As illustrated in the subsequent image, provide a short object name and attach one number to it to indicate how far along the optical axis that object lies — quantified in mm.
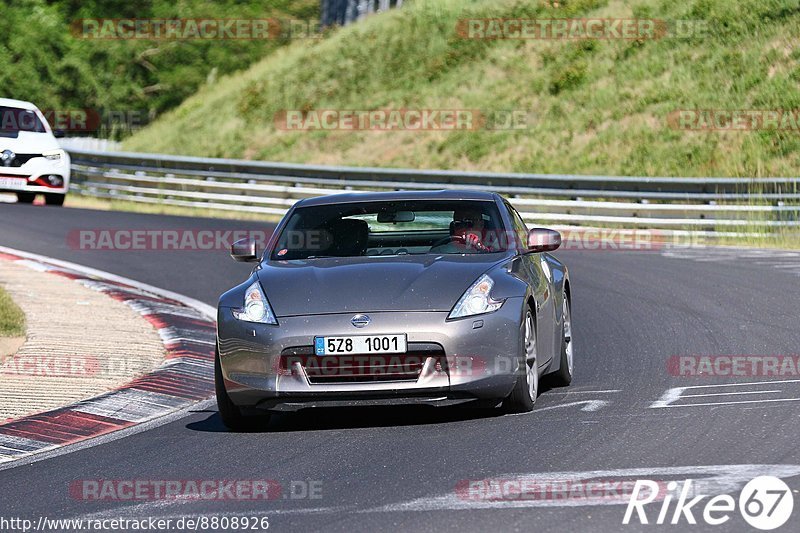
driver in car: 18687
